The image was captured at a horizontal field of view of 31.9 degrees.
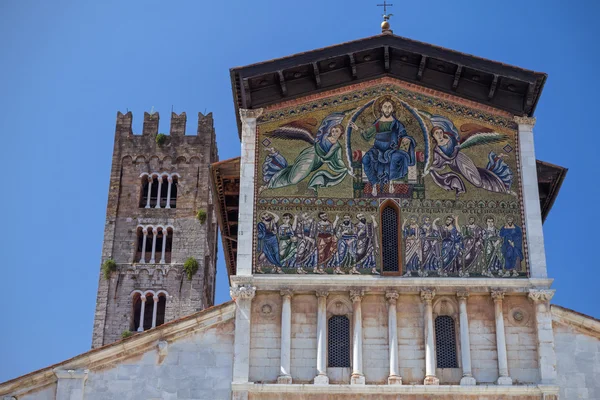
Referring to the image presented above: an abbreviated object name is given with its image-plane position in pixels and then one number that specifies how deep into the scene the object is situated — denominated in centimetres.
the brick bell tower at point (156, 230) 6727
